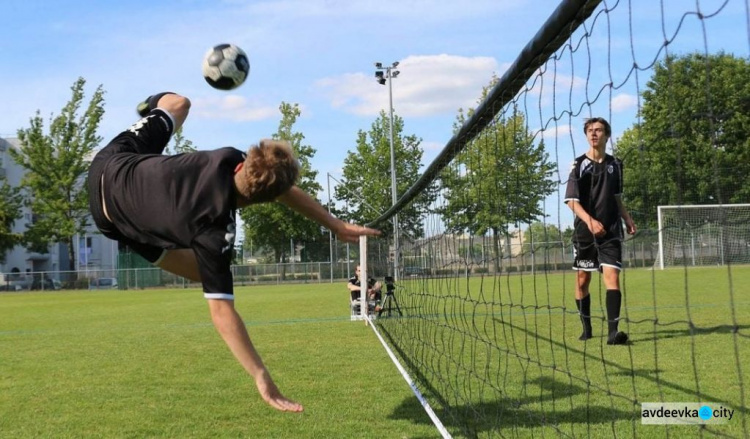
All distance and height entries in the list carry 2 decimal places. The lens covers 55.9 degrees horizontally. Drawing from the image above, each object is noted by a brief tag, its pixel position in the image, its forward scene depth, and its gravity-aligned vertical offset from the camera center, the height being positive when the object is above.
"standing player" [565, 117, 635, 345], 4.51 +0.18
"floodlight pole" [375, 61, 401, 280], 36.50 +9.73
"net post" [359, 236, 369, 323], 11.74 -0.33
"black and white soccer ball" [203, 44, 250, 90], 4.82 +1.34
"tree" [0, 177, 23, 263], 43.59 +3.52
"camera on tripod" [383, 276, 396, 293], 11.46 -0.45
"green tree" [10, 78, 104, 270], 43.81 +6.27
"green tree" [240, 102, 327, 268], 47.44 +2.68
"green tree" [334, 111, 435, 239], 44.59 +5.69
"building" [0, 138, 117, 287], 63.00 +1.38
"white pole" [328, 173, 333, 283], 44.71 +1.44
